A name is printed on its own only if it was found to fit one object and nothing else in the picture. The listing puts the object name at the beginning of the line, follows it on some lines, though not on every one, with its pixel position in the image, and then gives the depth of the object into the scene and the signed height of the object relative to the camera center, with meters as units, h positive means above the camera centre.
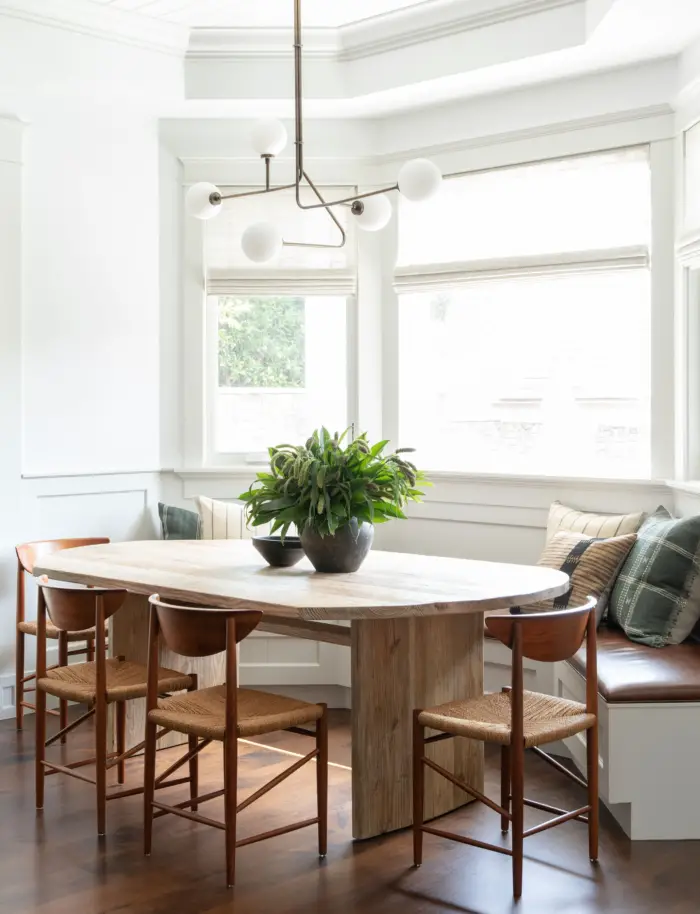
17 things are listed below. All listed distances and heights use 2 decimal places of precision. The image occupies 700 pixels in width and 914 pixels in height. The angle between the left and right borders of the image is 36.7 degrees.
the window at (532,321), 4.62 +0.59
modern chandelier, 3.40 +0.86
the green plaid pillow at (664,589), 3.79 -0.52
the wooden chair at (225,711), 2.90 -0.77
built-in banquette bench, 3.24 -0.95
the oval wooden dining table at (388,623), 3.06 -0.57
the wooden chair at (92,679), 3.31 -0.76
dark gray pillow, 5.03 -0.37
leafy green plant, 3.47 -0.13
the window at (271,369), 5.29 +0.39
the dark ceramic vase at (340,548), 3.54 -0.34
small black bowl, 3.72 -0.37
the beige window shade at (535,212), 4.58 +1.08
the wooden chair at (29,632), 4.41 -0.78
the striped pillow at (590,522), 4.29 -0.32
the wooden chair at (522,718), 2.83 -0.77
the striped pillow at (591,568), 4.00 -0.47
